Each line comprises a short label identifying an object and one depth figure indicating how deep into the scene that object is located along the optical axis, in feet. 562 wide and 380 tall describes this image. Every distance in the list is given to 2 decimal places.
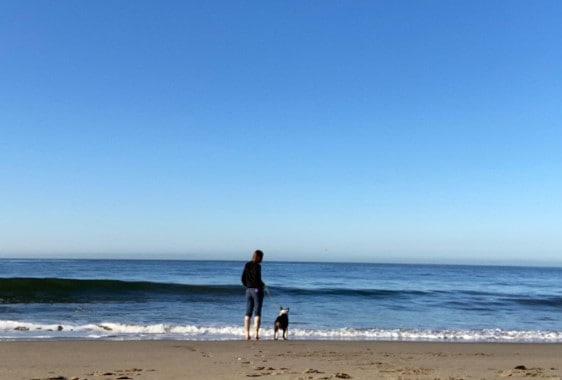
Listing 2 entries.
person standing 32.22
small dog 32.91
